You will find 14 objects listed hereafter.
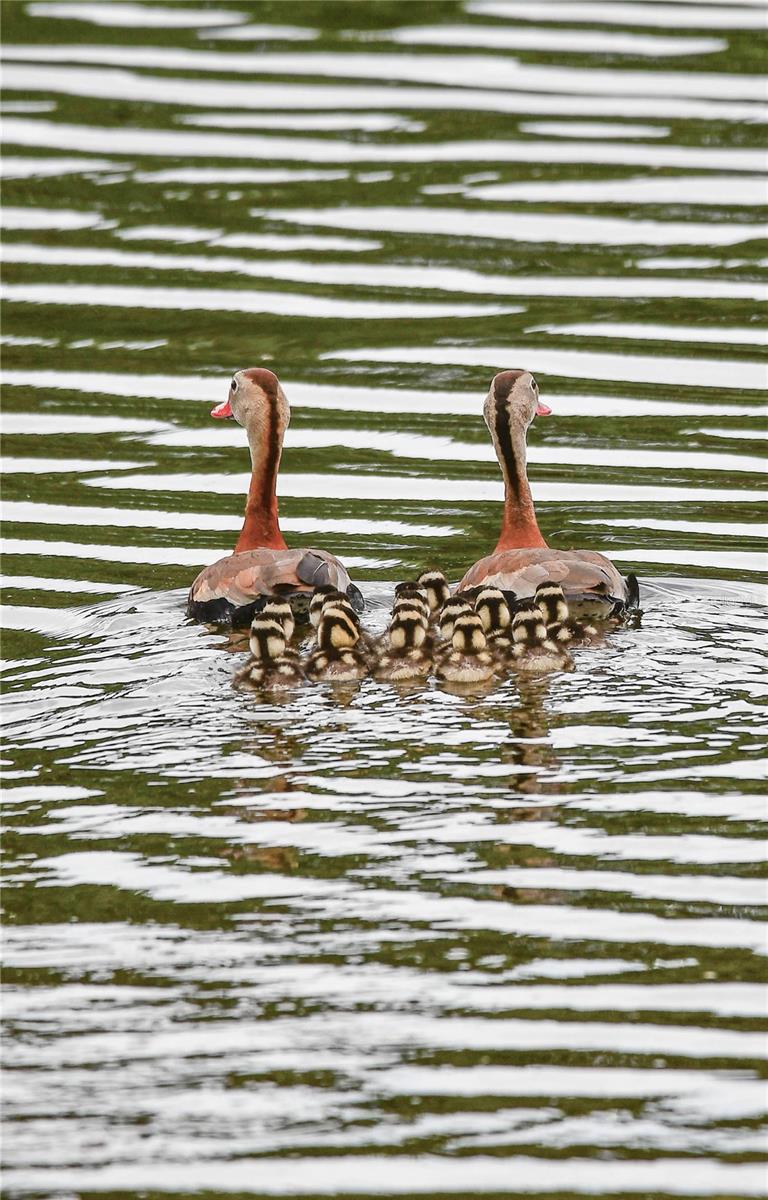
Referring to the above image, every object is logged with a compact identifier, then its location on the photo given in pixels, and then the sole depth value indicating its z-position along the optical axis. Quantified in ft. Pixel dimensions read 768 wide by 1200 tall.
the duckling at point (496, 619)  52.37
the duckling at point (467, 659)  51.39
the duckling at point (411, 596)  53.01
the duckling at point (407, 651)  51.90
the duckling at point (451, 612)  52.16
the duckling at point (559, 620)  53.26
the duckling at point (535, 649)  51.67
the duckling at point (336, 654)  51.98
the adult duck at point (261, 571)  56.75
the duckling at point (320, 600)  53.52
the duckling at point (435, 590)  57.26
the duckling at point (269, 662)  50.98
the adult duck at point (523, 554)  55.31
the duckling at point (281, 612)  53.52
